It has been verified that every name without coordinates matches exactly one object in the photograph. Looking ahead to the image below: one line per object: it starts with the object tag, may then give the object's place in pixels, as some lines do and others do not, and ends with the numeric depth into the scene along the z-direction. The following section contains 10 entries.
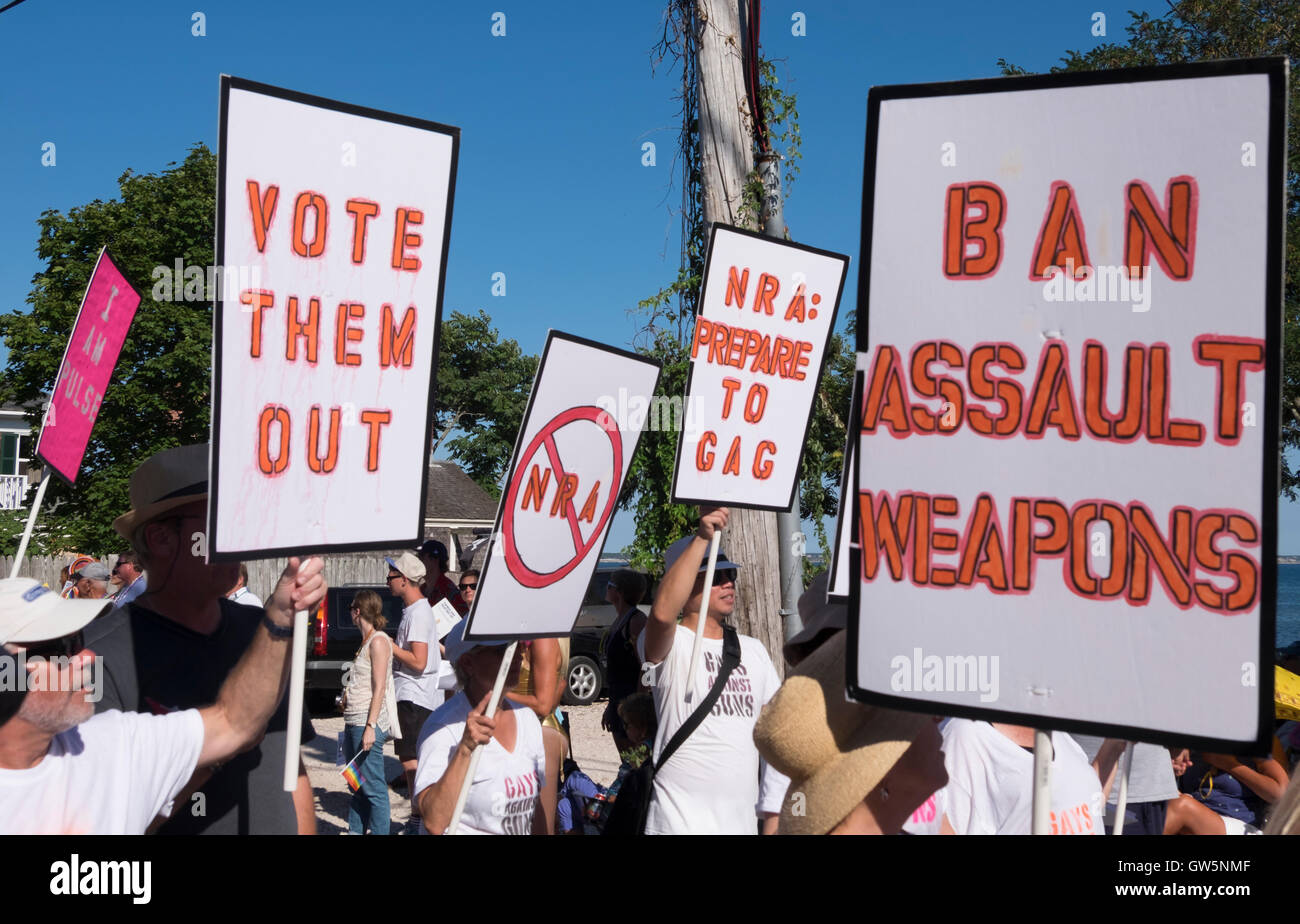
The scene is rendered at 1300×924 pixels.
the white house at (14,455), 44.62
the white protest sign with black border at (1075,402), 1.92
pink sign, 5.00
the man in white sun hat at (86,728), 2.12
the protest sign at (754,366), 4.55
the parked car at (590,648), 15.61
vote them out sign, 2.48
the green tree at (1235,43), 19.73
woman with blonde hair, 7.25
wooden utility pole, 7.17
